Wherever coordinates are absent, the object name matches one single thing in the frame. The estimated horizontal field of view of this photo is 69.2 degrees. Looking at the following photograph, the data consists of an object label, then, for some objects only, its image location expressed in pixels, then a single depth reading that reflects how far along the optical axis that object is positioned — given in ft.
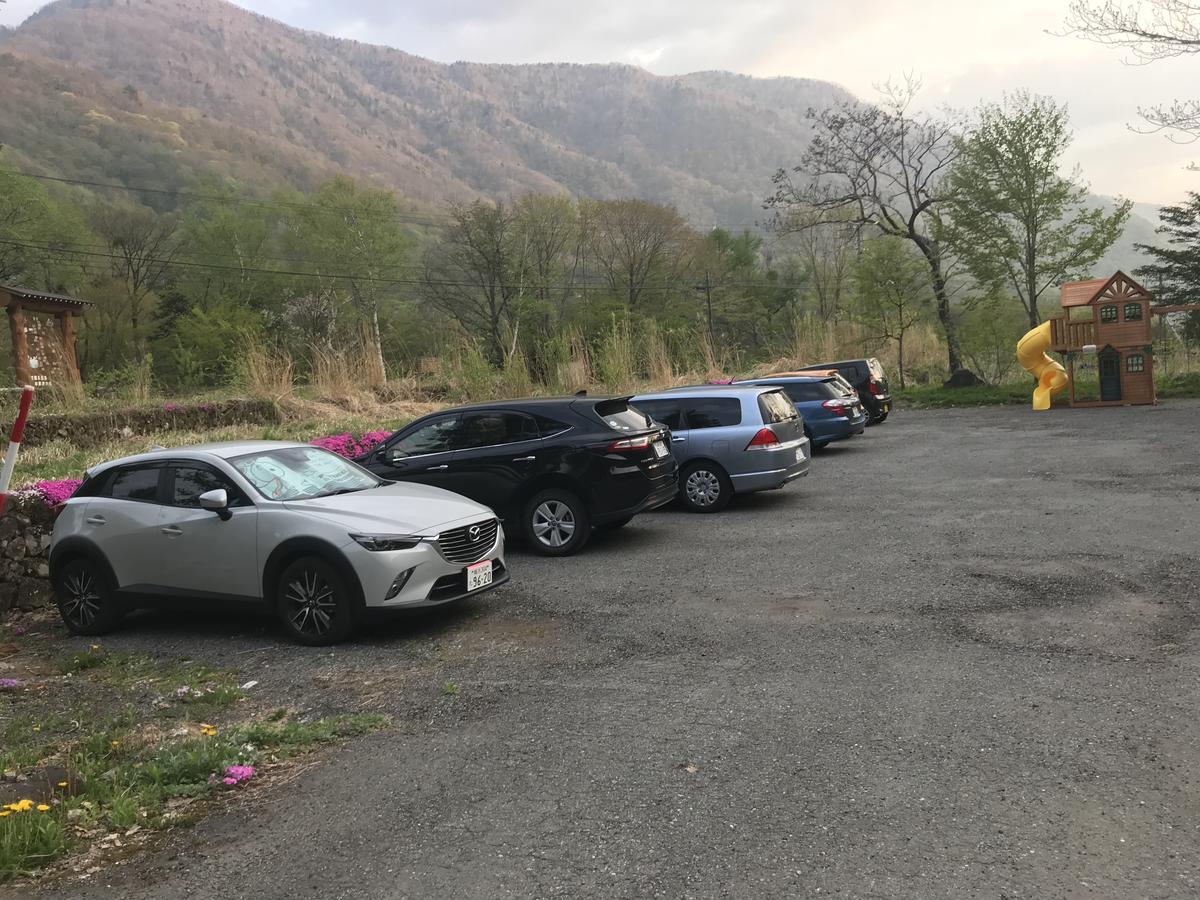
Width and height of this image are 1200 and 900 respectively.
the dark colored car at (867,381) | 70.28
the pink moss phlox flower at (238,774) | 13.52
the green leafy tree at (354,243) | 192.24
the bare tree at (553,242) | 185.47
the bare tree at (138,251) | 153.99
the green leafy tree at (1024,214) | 90.74
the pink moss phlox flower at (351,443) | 38.19
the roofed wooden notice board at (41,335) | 49.24
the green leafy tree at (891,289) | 101.19
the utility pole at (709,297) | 180.04
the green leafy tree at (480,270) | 172.96
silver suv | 20.47
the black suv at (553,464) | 29.32
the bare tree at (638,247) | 189.78
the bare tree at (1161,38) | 70.64
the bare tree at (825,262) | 175.22
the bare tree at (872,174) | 105.29
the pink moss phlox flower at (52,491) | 27.37
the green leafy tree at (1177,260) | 133.59
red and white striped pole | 14.35
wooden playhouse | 76.23
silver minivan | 36.60
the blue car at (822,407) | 53.72
